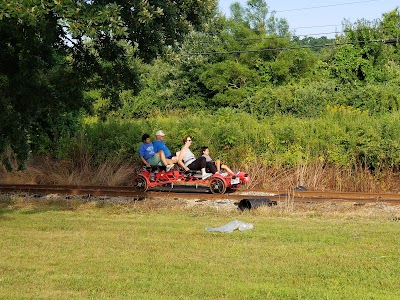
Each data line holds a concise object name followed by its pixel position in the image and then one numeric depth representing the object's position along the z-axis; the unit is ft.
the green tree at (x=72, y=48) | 37.09
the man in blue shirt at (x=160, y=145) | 60.80
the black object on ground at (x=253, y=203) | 47.54
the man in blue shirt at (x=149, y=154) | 60.23
